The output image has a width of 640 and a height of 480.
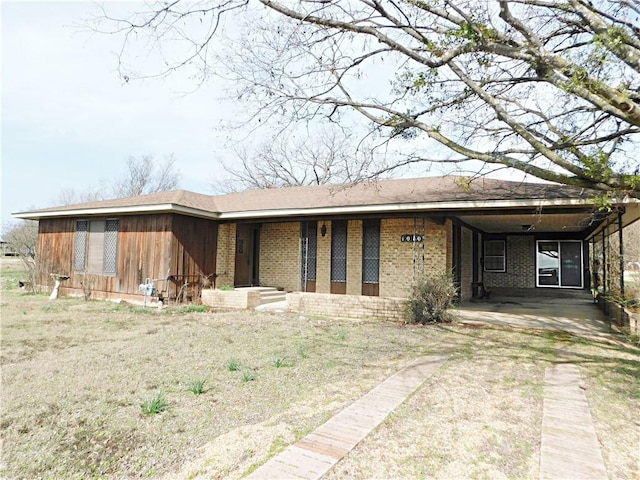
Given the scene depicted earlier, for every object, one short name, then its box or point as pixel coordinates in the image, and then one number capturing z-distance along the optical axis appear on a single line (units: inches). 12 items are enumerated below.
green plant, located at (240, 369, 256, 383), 180.5
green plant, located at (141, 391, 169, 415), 143.3
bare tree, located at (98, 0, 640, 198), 191.6
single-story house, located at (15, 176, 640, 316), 411.5
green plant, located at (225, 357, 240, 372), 197.2
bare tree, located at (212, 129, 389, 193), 1147.9
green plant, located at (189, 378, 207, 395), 164.1
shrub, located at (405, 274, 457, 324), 348.2
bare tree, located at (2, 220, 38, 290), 809.8
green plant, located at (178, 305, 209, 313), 412.8
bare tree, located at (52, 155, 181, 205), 1537.9
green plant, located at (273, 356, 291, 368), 205.3
